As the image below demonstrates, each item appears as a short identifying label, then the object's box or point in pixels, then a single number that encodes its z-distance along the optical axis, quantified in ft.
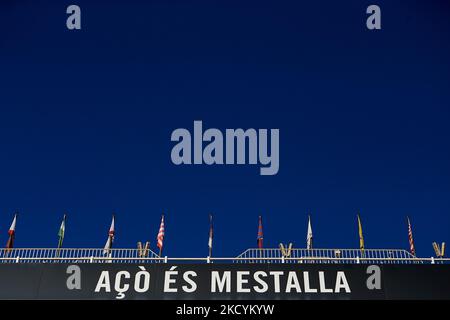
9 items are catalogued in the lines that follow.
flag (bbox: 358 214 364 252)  117.80
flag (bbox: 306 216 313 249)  122.23
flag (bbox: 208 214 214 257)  116.37
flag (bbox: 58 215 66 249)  117.50
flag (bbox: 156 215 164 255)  114.77
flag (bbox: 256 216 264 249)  121.60
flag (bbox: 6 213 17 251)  112.98
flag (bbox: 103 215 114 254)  121.29
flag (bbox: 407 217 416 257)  118.11
